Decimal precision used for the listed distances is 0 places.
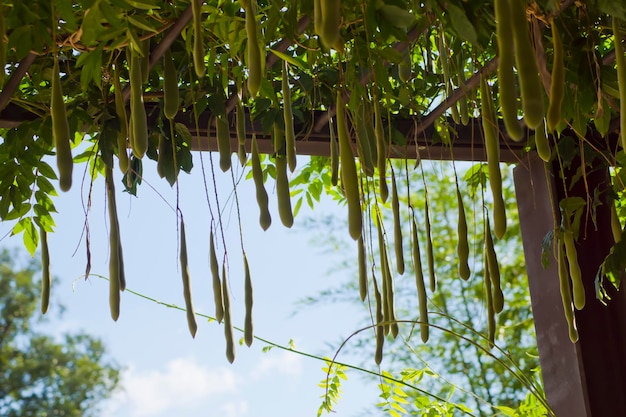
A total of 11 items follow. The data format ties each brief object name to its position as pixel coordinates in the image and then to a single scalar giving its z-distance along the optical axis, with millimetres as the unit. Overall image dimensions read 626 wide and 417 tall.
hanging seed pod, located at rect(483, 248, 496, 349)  1468
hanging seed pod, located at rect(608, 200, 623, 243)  1699
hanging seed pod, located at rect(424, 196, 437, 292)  1488
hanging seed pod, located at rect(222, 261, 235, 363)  1393
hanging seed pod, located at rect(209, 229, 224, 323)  1421
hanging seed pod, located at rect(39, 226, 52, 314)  1435
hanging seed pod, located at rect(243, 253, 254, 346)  1413
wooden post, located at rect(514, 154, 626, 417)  1985
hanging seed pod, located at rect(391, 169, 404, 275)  1444
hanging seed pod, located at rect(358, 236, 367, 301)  1460
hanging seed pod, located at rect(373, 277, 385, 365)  1474
